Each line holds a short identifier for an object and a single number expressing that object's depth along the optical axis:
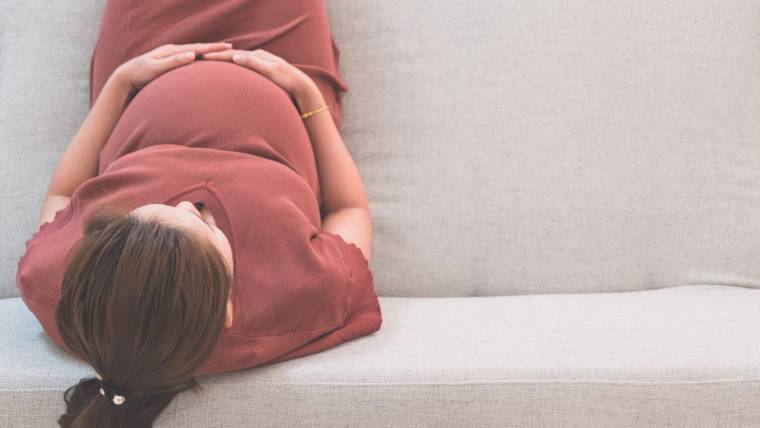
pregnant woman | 2.13
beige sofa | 2.53
